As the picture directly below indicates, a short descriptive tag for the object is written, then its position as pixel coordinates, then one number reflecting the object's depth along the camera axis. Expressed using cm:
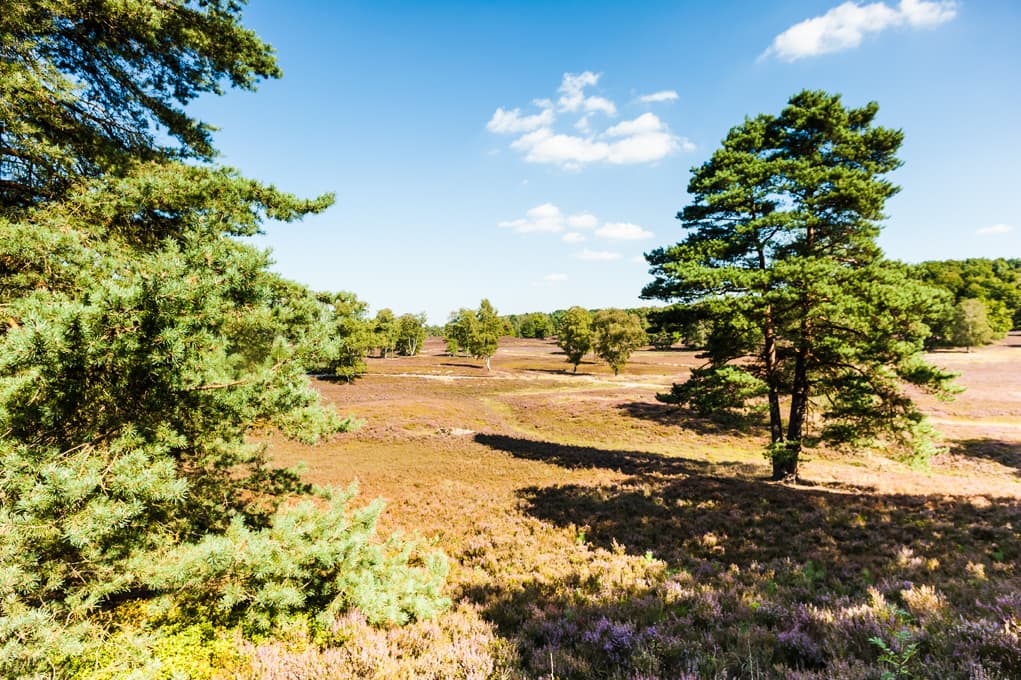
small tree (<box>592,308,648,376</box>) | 5647
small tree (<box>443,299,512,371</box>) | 7262
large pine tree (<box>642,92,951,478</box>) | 1201
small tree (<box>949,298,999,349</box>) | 7181
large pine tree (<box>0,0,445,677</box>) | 353
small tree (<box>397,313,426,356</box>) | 10931
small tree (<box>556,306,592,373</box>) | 6650
